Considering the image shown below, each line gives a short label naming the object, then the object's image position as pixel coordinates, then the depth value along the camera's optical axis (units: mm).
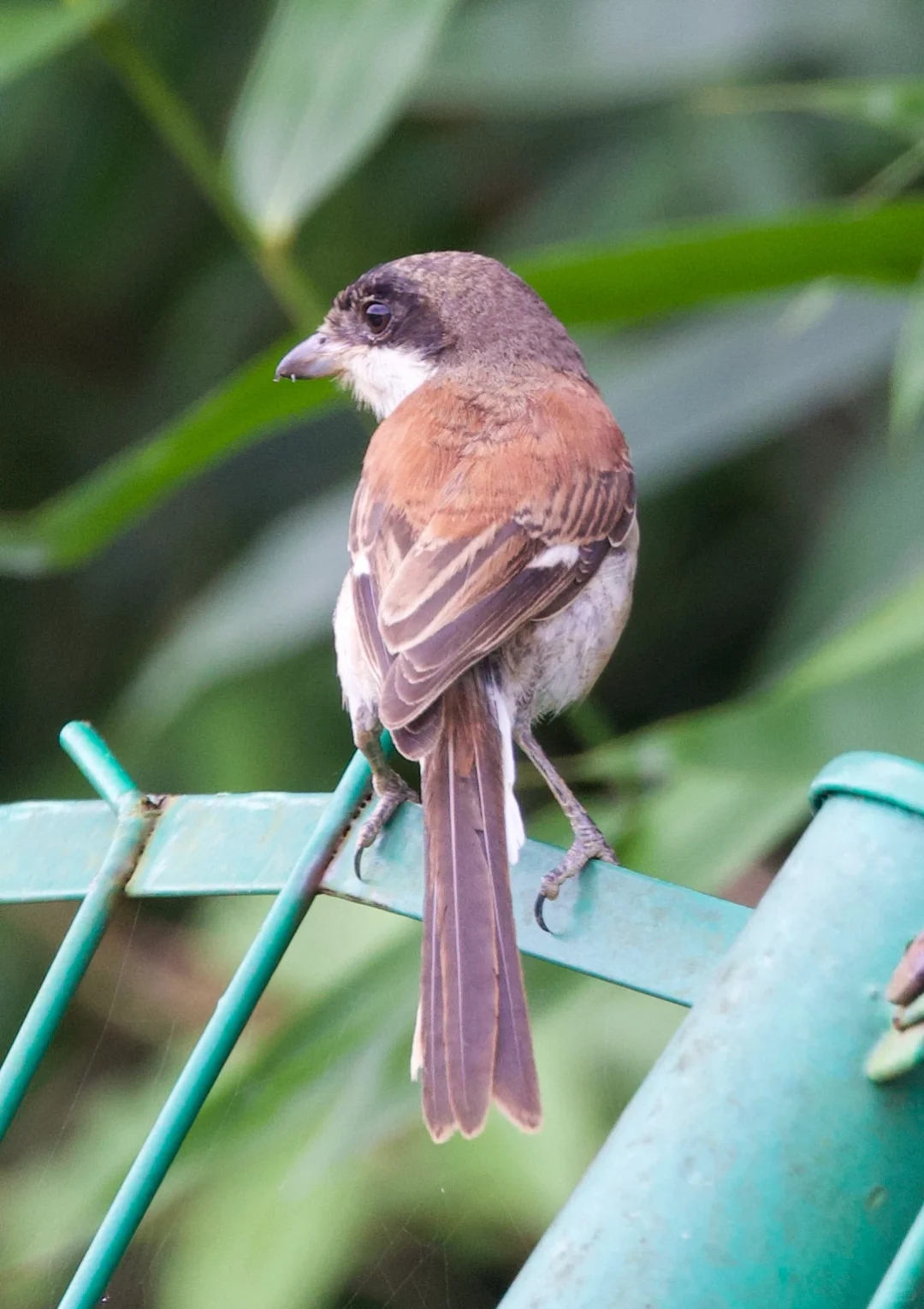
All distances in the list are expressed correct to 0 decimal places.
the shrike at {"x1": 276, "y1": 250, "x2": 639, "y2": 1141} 2822
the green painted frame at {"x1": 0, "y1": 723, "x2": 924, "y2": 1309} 2379
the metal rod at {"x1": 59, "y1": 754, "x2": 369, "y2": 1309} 2512
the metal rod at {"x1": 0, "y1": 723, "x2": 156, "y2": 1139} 2797
